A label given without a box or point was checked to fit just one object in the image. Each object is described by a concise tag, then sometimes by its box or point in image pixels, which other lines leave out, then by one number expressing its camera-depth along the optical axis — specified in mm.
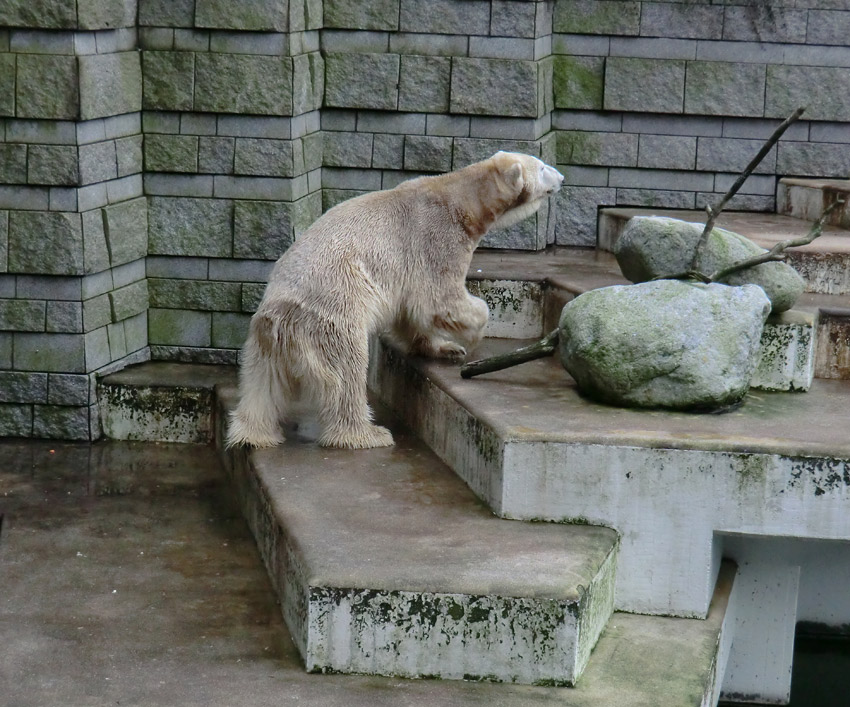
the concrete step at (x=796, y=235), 11656
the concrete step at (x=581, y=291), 10078
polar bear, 9773
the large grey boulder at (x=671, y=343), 9172
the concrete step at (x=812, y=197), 13766
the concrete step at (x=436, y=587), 7512
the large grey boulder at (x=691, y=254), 10180
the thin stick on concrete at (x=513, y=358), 10016
